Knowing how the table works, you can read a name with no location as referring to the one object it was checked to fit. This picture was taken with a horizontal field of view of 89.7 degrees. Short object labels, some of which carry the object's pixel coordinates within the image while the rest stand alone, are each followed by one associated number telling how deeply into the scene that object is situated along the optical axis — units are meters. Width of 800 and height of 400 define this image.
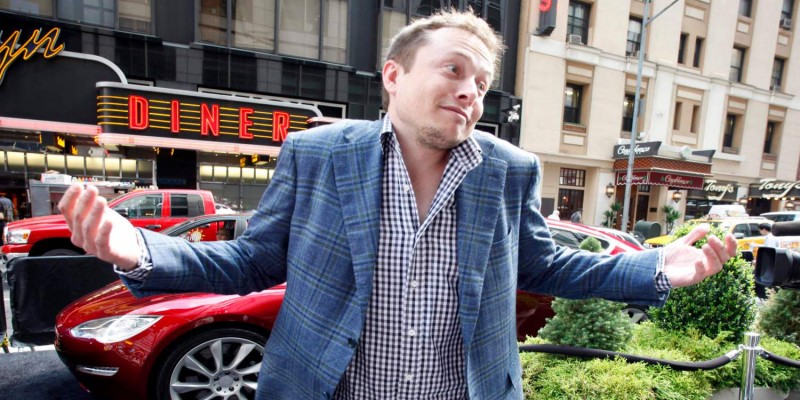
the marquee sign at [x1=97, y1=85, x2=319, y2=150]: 10.76
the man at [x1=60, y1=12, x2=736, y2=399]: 1.23
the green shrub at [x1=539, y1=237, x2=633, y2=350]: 2.51
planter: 2.50
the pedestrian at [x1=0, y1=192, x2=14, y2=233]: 9.50
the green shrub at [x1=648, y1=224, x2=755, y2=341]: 2.79
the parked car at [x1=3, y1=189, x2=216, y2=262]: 6.86
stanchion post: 2.07
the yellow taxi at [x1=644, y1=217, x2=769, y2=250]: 10.50
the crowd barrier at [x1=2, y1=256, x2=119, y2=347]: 3.78
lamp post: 14.85
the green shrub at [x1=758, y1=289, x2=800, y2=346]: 2.98
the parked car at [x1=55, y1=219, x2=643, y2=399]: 2.82
